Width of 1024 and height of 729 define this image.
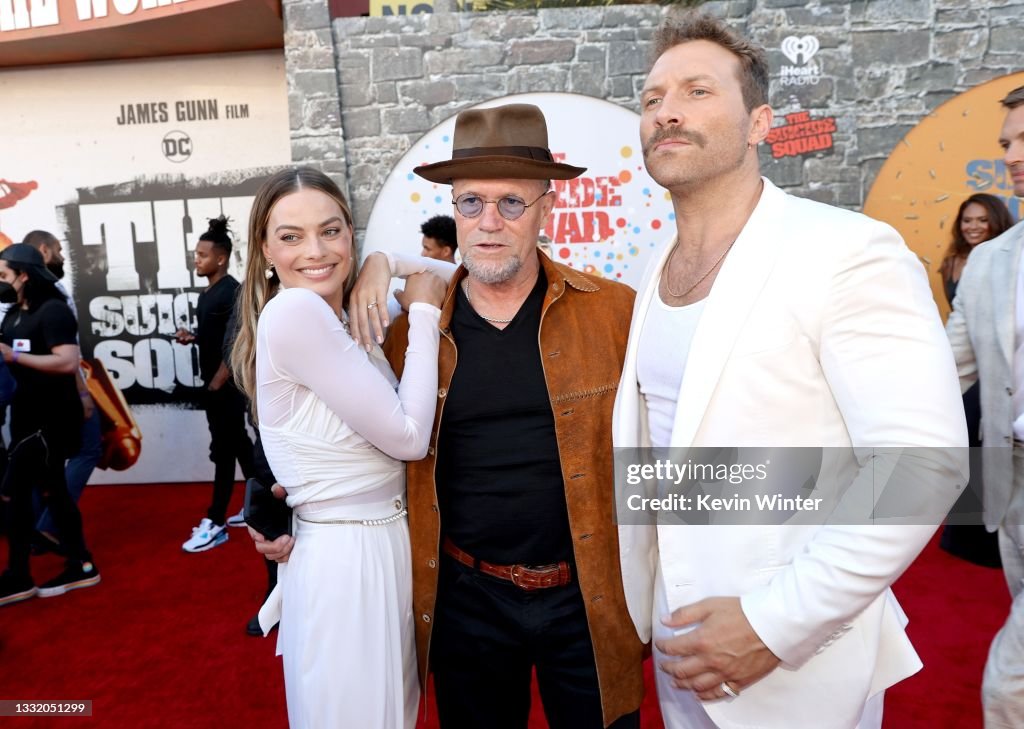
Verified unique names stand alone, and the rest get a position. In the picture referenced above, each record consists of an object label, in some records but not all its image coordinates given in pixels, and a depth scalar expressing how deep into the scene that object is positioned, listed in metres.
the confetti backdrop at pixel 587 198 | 5.40
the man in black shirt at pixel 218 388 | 4.82
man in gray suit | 1.93
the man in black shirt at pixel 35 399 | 4.29
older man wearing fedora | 1.87
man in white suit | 1.20
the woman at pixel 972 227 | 4.96
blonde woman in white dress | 1.75
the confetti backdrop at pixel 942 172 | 5.38
